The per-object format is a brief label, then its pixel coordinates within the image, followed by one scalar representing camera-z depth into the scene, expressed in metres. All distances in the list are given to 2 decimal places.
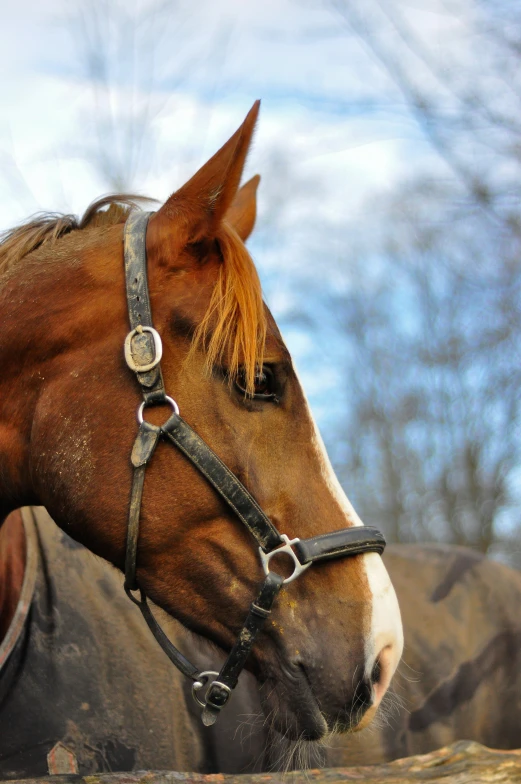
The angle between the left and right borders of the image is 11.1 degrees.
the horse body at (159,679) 3.13
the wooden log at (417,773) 2.70
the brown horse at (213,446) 2.85
